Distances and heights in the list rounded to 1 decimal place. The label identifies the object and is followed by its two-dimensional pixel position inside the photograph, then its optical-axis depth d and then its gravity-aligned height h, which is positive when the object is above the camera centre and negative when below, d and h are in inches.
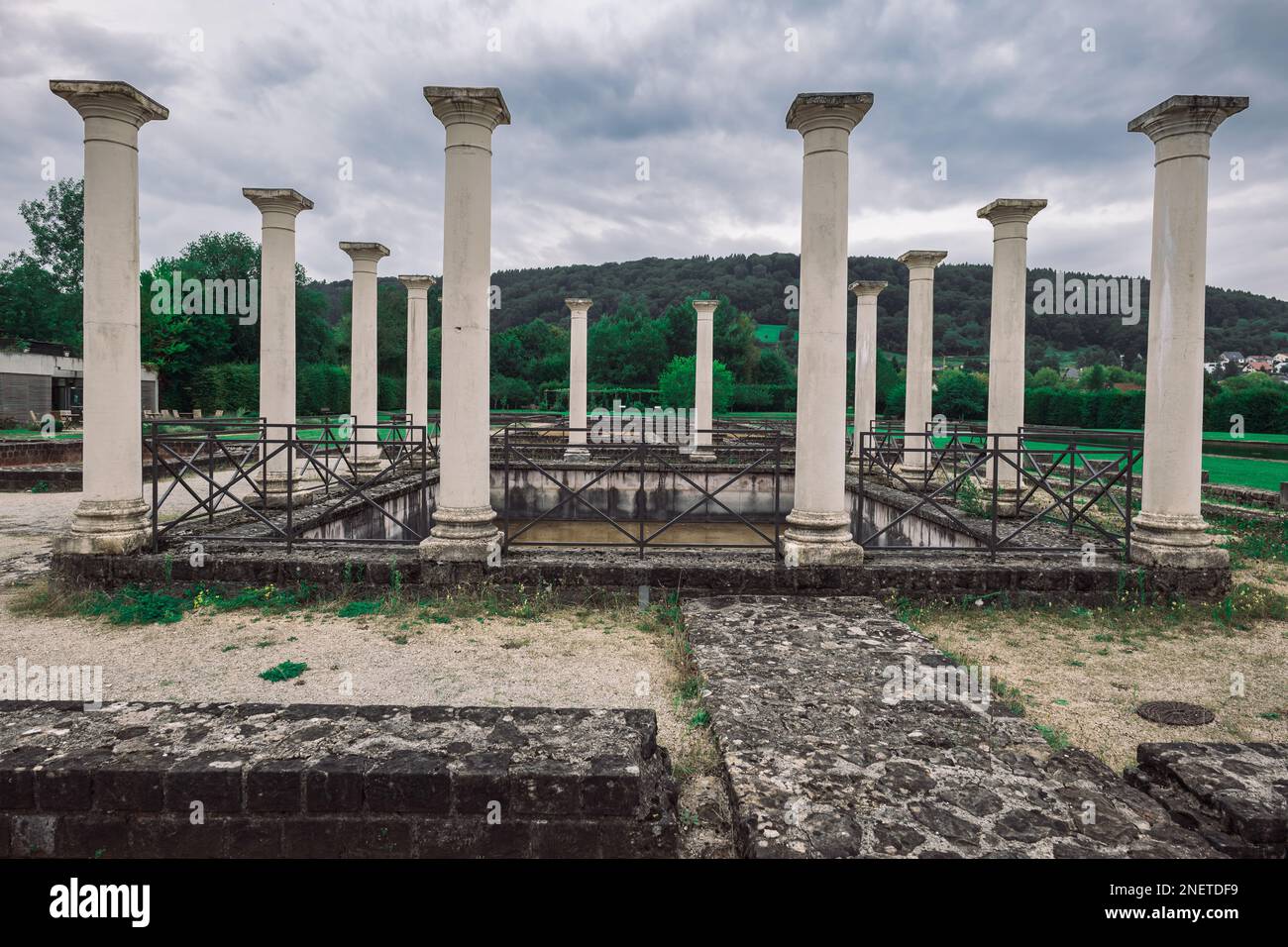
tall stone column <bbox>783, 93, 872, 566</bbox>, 315.9 +44.3
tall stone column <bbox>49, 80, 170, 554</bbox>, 329.4 +50.3
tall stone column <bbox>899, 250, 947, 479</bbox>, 629.6 +76.8
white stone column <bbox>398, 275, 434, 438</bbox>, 738.2 +86.7
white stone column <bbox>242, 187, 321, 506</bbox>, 478.3 +79.2
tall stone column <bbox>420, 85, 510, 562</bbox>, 327.9 +46.8
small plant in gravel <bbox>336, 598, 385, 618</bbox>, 301.9 -69.5
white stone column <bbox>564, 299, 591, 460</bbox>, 841.5 +75.3
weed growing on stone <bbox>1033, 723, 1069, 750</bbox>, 182.3 -71.5
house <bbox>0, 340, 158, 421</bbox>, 1588.3 +107.7
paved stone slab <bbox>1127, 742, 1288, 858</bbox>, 131.6 -63.8
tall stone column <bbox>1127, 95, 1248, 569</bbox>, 313.3 +46.9
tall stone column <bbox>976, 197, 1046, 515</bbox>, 484.7 +80.6
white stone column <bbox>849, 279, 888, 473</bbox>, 702.5 +79.1
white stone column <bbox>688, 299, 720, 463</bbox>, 850.1 +81.6
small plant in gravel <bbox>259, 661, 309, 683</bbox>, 233.8 -73.6
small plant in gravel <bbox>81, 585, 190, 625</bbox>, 295.7 -70.0
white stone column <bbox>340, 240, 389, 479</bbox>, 619.2 +63.8
